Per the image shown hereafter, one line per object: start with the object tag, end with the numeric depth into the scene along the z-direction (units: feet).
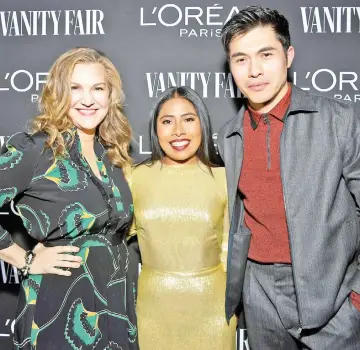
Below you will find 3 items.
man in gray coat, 5.55
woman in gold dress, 6.70
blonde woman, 5.74
